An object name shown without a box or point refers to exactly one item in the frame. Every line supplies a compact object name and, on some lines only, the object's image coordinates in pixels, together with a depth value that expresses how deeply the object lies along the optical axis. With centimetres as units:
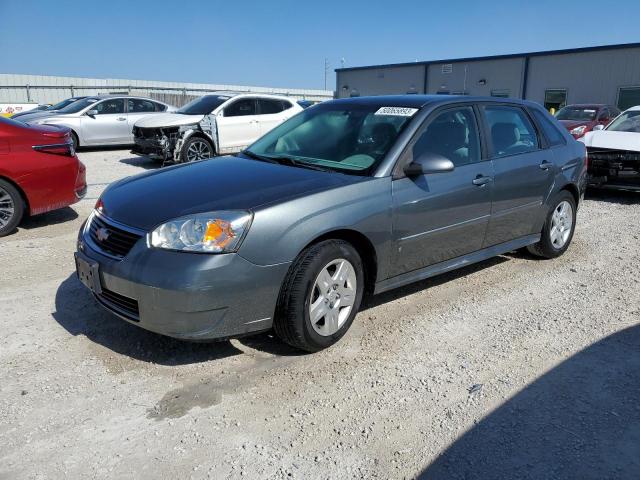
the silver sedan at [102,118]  1420
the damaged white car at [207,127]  1138
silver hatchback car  312
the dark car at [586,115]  1475
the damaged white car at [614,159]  851
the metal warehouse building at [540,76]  2634
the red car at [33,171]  603
